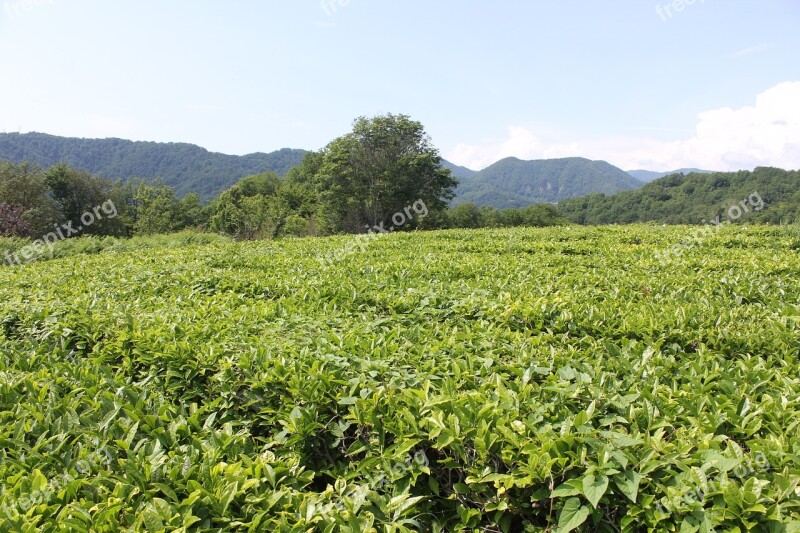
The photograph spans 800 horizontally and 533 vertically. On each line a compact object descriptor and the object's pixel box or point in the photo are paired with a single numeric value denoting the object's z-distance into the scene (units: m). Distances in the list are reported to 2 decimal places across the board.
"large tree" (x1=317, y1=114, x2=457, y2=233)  35.06
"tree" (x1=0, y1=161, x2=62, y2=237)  33.66
